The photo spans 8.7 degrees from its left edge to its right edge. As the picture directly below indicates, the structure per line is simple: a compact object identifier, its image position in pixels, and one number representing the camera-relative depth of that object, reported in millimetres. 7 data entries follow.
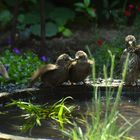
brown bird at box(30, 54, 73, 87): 9972
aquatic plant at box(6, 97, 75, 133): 7838
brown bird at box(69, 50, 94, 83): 10004
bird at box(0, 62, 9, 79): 10245
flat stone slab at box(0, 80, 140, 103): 9770
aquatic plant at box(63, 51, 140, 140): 6043
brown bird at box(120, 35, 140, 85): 10080
